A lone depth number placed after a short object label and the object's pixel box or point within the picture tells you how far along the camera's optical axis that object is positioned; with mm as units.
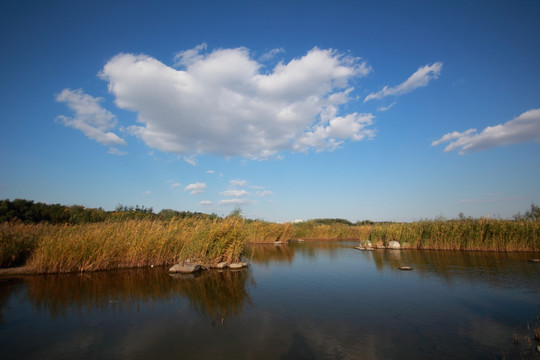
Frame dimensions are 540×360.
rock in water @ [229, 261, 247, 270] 16672
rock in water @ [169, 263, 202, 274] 15084
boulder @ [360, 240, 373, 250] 27609
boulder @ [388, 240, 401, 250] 26786
